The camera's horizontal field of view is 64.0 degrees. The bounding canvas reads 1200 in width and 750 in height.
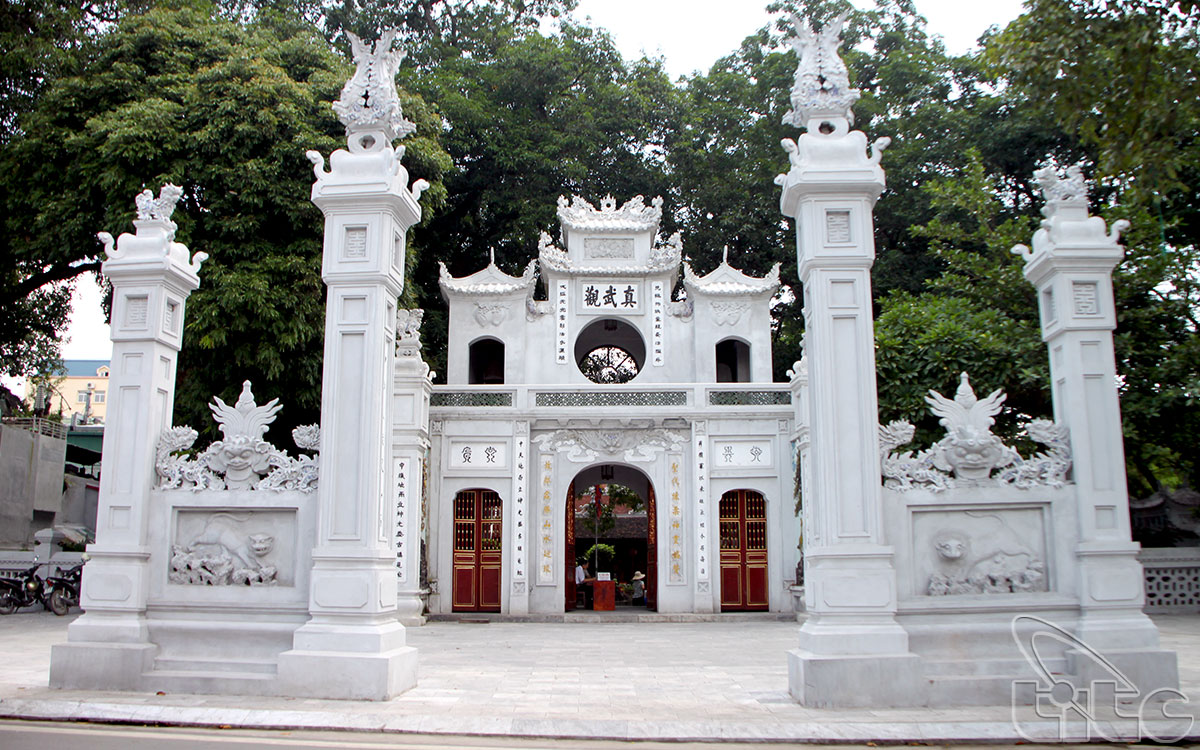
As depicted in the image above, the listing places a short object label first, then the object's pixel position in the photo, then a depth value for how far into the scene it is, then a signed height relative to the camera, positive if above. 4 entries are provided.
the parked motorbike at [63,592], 13.45 -0.74
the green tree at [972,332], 12.02 +2.65
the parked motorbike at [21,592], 13.50 -0.74
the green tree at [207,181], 13.30 +5.04
